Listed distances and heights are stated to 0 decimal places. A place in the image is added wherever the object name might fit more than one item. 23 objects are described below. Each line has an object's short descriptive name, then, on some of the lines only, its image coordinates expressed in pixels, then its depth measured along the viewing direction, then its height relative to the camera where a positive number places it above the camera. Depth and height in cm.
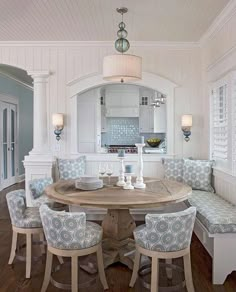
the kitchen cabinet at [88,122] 739 +46
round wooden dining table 281 -51
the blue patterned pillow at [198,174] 468 -47
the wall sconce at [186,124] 521 +28
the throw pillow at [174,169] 493 -42
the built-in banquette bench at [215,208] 304 -73
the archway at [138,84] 536 +87
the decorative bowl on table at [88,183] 335 -43
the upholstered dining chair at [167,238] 254 -78
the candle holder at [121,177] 355 -39
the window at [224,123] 405 +26
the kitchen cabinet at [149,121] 959 +63
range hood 949 +87
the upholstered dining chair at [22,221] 321 -77
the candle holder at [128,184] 339 -44
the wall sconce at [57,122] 527 +33
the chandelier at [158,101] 831 +106
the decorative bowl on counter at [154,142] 775 -1
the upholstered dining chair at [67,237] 257 -78
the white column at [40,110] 538 +54
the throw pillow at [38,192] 391 -60
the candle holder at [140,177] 345 -38
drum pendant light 333 +77
